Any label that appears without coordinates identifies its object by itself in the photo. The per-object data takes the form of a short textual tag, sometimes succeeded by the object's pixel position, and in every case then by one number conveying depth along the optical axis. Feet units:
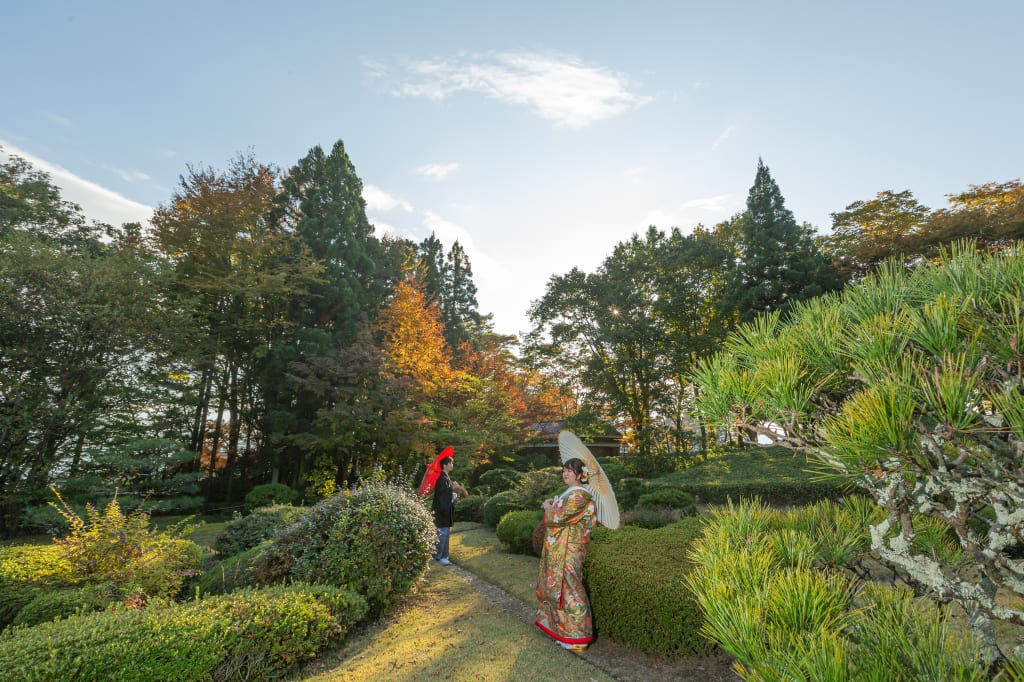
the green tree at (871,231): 48.93
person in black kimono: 23.58
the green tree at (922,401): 4.42
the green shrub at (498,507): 30.91
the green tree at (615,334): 54.54
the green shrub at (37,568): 14.83
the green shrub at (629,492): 27.55
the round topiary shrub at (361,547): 15.34
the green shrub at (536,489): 30.01
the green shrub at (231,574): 16.42
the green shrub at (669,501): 24.76
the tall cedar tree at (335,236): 54.39
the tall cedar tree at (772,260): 52.95
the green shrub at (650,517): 23.12
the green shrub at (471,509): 37.73
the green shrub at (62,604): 12.79
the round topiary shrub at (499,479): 46.09
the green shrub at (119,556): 14.57
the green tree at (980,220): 41.39
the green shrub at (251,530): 22.03
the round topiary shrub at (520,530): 23.33
